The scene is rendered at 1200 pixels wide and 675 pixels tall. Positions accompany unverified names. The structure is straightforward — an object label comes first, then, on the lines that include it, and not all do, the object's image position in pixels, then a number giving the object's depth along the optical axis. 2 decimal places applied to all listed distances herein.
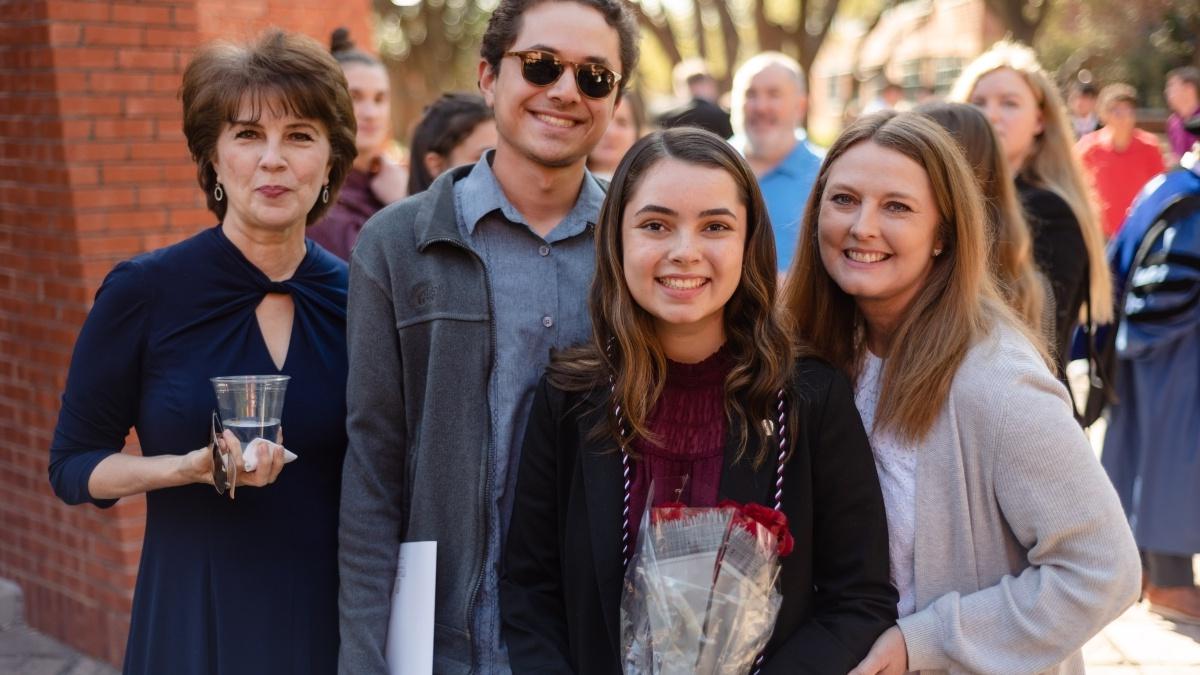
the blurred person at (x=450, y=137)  5.47
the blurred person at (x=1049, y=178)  5.07
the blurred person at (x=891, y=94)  19.60
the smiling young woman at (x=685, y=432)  2.51
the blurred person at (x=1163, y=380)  5.96
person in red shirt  12.05
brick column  5.03
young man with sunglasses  2.70
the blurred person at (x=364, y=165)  5.40
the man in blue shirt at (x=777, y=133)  6.60
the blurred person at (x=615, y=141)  6.56
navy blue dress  2.90
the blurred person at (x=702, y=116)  5.88
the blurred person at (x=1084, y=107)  15.01
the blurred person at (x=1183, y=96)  11.76
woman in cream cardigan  2.49
